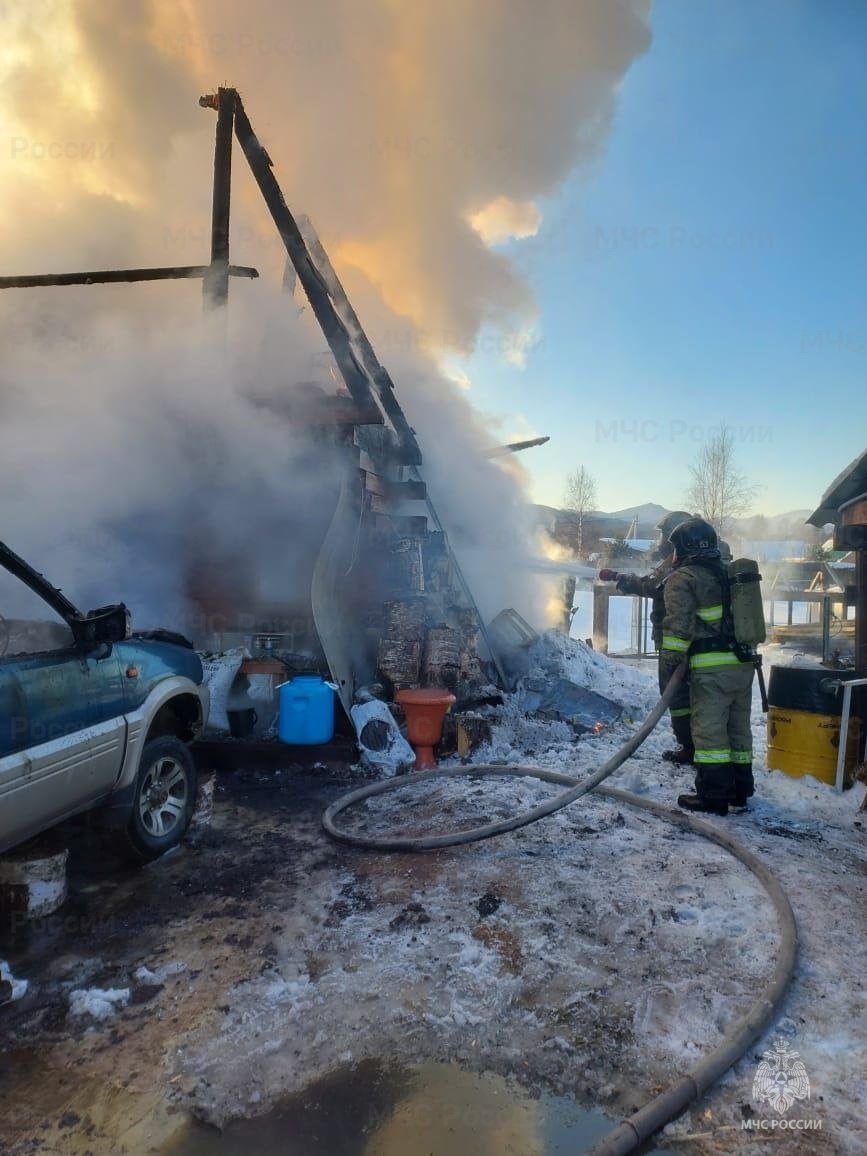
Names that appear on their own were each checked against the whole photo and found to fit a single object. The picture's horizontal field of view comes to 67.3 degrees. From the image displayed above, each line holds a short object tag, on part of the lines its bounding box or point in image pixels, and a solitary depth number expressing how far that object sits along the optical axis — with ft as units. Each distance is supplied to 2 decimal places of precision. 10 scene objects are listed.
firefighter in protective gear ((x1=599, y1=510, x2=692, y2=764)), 18.49
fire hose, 6.57
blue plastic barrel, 20.36
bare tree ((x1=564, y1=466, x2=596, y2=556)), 118.07
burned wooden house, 23.11
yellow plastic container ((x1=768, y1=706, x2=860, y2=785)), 17.38
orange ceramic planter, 19.86
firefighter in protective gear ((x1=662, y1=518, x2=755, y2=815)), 16.06
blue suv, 9.64
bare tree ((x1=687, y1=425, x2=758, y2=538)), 85.61
